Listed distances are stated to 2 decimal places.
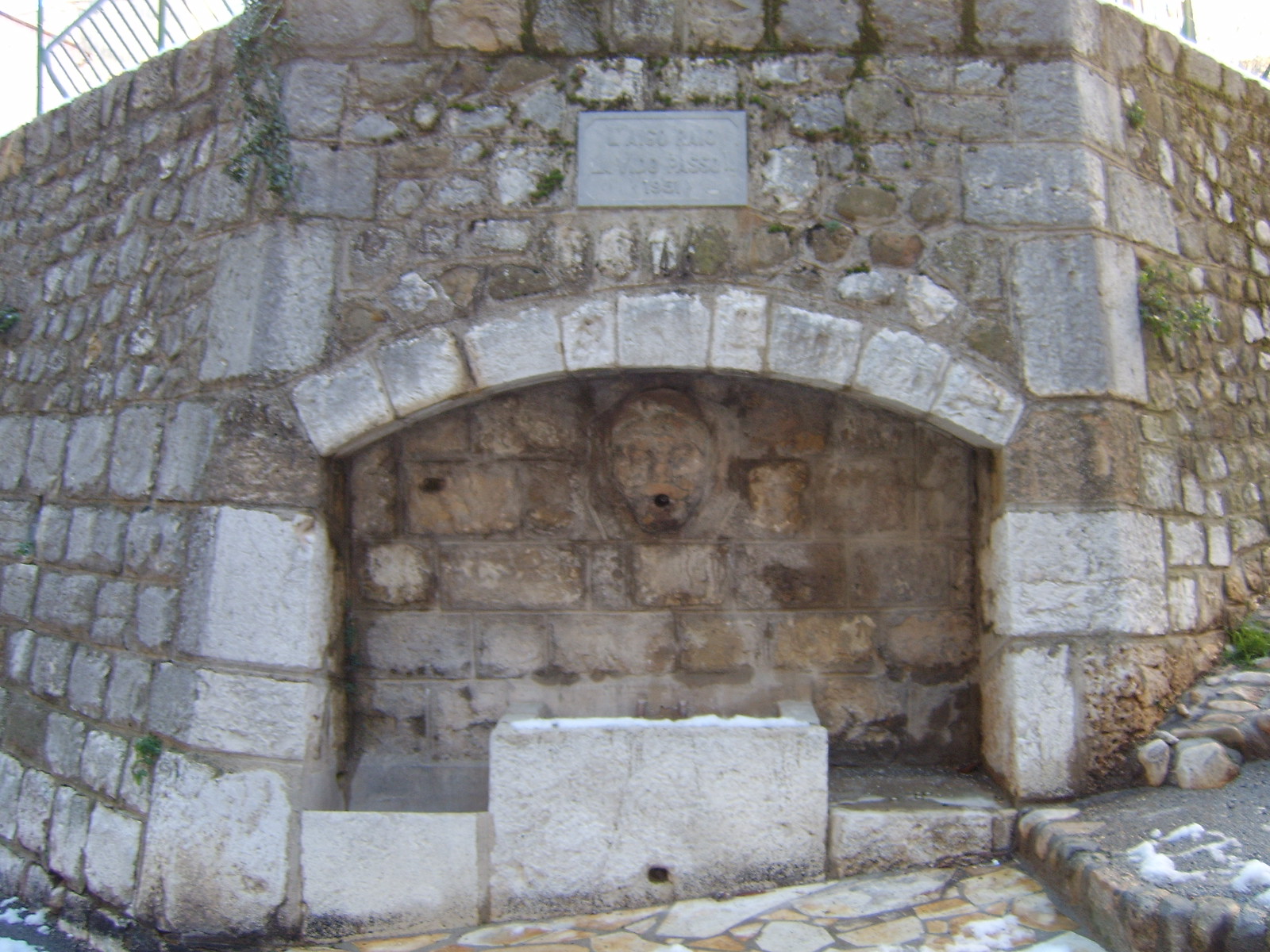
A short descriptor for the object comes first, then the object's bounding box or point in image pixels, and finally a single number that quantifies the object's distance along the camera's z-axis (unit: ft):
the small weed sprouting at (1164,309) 9.98
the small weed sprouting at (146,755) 9.54
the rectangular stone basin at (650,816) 9.21
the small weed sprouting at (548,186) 9.88
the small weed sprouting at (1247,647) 10.63
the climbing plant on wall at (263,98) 9.94
